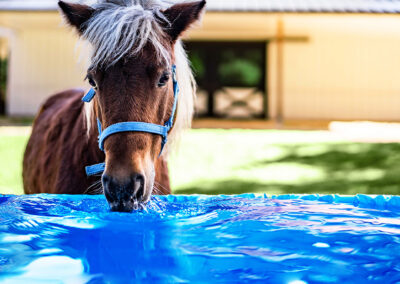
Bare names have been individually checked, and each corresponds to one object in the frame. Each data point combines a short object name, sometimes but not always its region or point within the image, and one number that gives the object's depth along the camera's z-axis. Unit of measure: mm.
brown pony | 1934
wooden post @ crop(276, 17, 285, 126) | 14953
